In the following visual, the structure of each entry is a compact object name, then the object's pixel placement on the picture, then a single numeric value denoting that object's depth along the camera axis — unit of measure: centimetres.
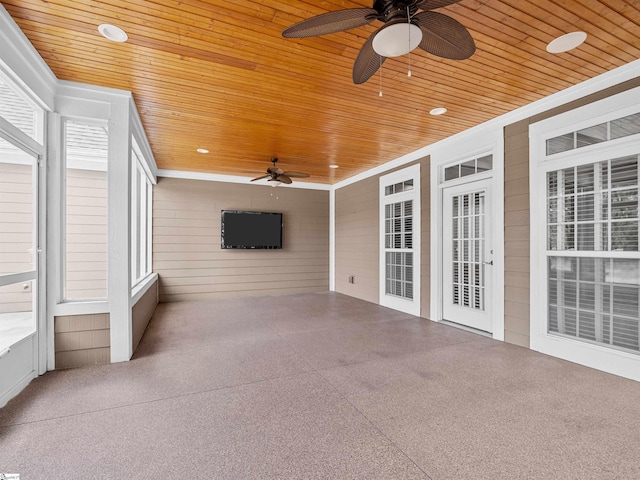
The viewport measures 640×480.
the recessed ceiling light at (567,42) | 238
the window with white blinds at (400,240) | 530
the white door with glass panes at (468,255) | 418
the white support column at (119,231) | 314
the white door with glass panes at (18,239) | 239
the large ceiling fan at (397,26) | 164
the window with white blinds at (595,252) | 284
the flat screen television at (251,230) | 692
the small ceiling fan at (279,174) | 547
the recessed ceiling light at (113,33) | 223
